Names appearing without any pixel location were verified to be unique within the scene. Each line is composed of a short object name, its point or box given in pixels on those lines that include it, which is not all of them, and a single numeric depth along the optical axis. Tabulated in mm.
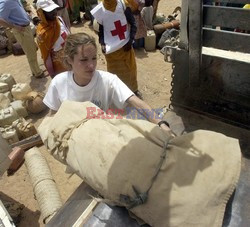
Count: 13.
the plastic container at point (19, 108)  4949
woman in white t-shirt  2209
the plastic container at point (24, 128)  4453
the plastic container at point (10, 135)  4352
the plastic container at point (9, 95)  5143
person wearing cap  4219
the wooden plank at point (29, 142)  4262
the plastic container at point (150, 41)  6684
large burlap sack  1364
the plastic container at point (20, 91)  5156
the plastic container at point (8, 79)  5469
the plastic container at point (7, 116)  4574
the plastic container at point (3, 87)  5277
